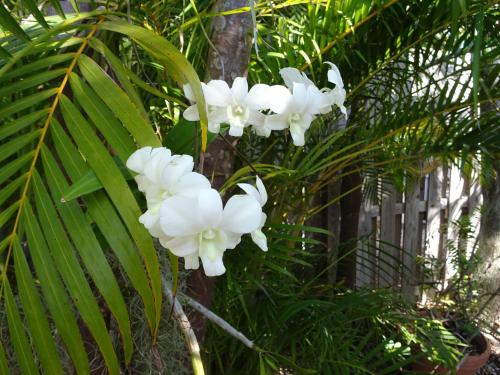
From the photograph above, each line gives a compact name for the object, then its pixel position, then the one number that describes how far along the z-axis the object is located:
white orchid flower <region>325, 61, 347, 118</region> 0.63
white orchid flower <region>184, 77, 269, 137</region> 0.58
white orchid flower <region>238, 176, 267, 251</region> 0.47
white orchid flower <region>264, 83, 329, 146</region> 0.58
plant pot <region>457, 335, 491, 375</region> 1.75
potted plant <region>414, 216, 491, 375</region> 1.75
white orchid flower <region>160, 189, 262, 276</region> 0.40
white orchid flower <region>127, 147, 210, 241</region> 0.42
